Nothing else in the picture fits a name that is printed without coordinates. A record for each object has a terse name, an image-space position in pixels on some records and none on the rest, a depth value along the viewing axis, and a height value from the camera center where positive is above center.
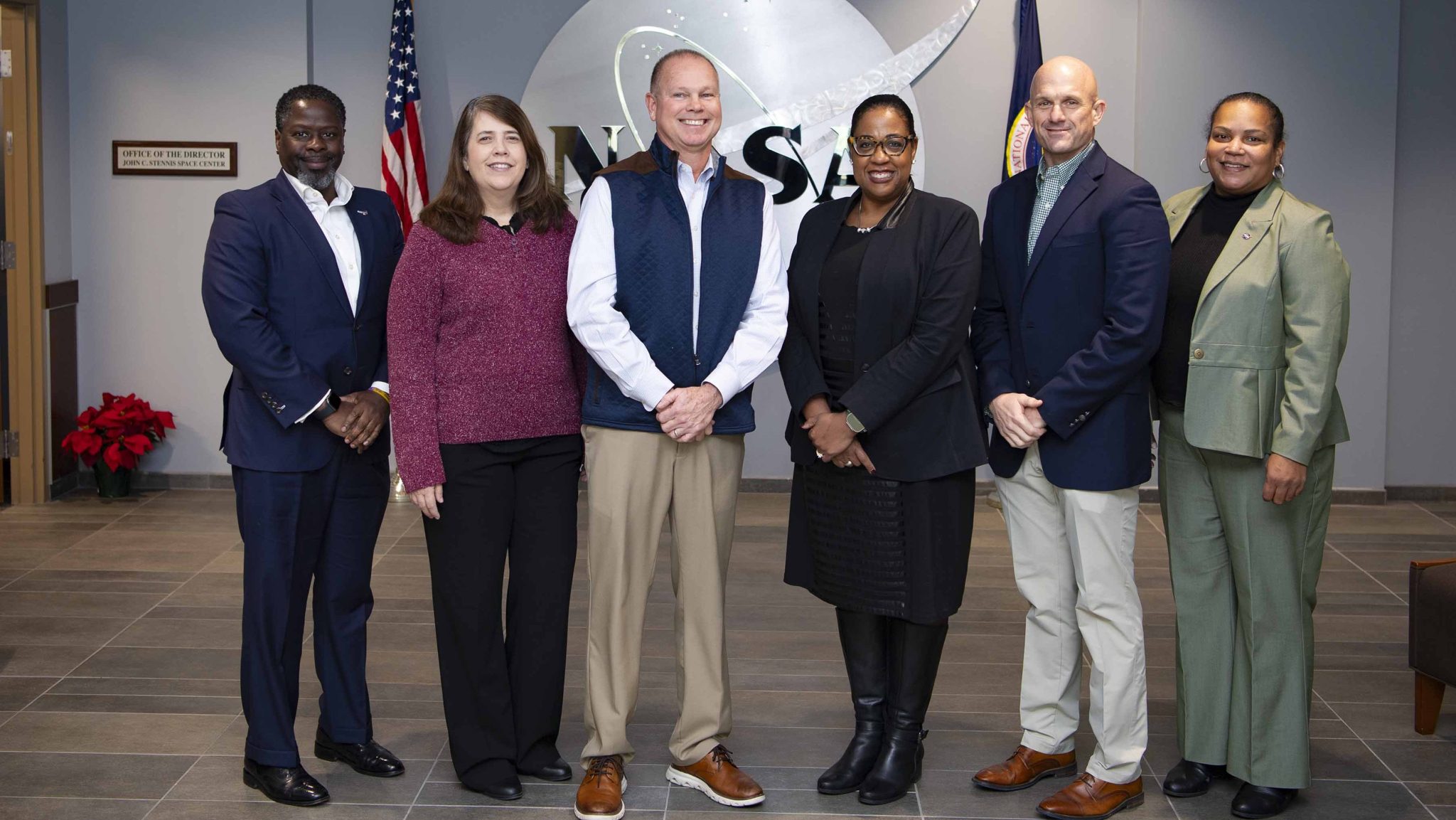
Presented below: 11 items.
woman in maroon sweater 3.14 -0.17
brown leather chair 3.73 -0.73
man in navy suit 3.18 -0.11
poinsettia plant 6.66 -0.42
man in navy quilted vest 3.13 -0.06
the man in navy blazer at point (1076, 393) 3.14 -0.10
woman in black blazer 3.18 -0.17
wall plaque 6.82 +0.86
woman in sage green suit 3.12 -0.21
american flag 6.62 +1.01
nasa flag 6.64 +1.16
